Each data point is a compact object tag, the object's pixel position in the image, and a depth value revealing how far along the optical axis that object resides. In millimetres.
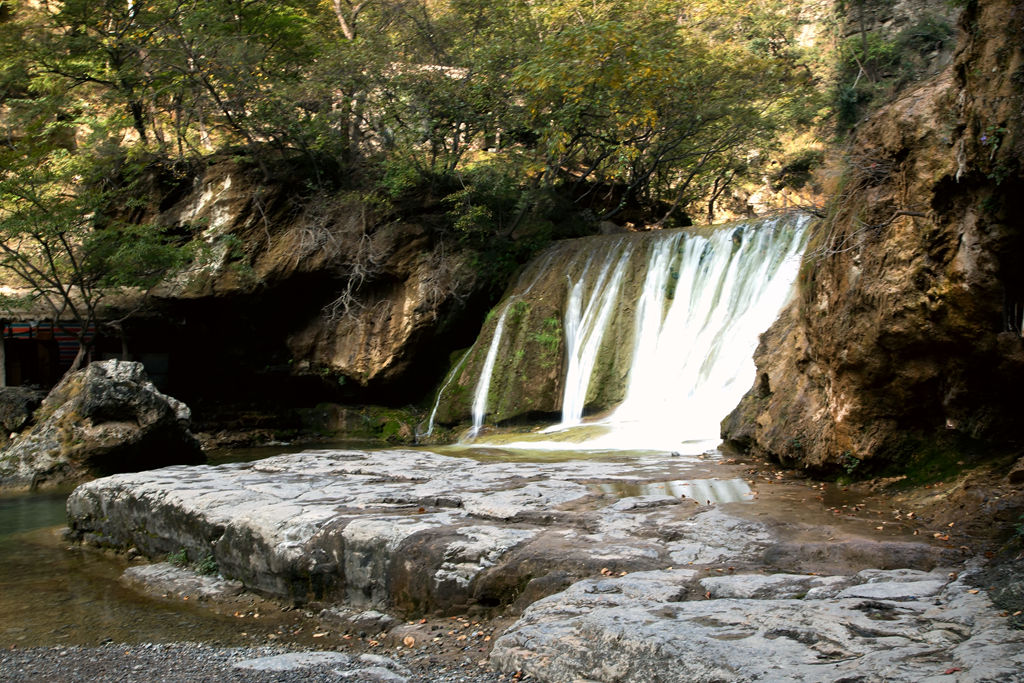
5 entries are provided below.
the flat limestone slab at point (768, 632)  3314
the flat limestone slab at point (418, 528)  5027
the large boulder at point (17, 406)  15094
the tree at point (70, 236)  15195
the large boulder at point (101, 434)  13133
